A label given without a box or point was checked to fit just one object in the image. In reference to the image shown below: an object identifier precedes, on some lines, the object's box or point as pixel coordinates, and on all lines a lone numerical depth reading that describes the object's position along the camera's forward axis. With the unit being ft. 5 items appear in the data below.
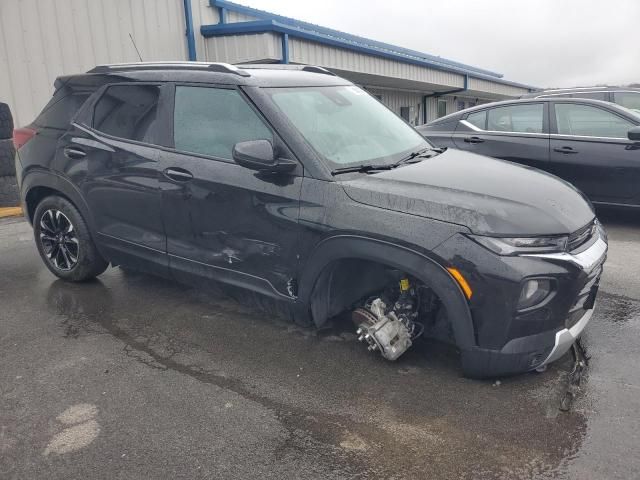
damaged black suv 9.49
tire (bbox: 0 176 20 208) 28.45
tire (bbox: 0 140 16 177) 27.77
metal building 30.27
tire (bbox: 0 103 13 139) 27.02
